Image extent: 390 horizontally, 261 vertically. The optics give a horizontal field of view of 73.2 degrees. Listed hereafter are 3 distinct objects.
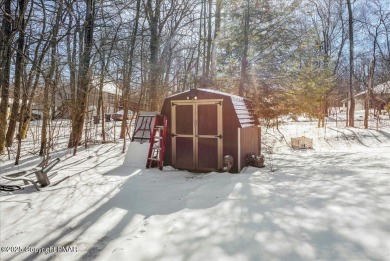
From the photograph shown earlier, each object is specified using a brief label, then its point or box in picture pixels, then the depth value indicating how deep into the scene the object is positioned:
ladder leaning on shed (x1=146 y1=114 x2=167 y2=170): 7.20
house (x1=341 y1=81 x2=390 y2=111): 21.10
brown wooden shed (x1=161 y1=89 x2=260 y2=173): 6.73
